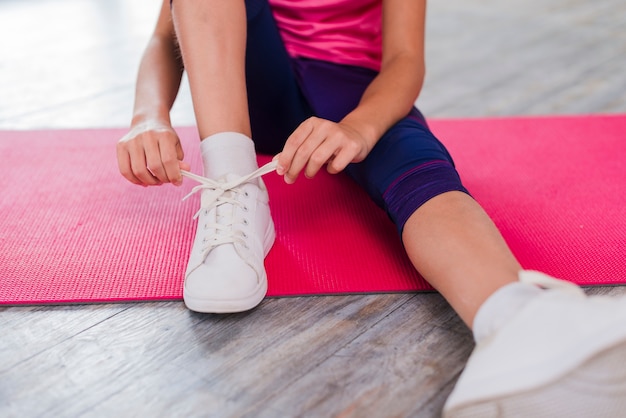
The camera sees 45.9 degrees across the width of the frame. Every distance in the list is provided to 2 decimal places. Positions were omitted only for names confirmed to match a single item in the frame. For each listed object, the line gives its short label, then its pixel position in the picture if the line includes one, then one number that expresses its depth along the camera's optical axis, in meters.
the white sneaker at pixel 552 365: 0.64
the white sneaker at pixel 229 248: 0.90
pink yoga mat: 1.00
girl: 0.66
